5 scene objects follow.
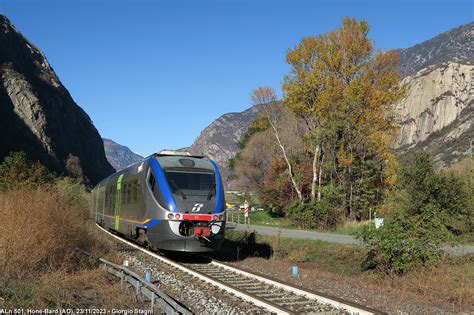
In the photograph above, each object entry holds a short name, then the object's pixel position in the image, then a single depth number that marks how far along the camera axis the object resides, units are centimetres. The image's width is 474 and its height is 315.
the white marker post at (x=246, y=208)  3675
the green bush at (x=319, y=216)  2933
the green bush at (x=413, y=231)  1335
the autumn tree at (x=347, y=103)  3134
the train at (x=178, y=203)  1399
